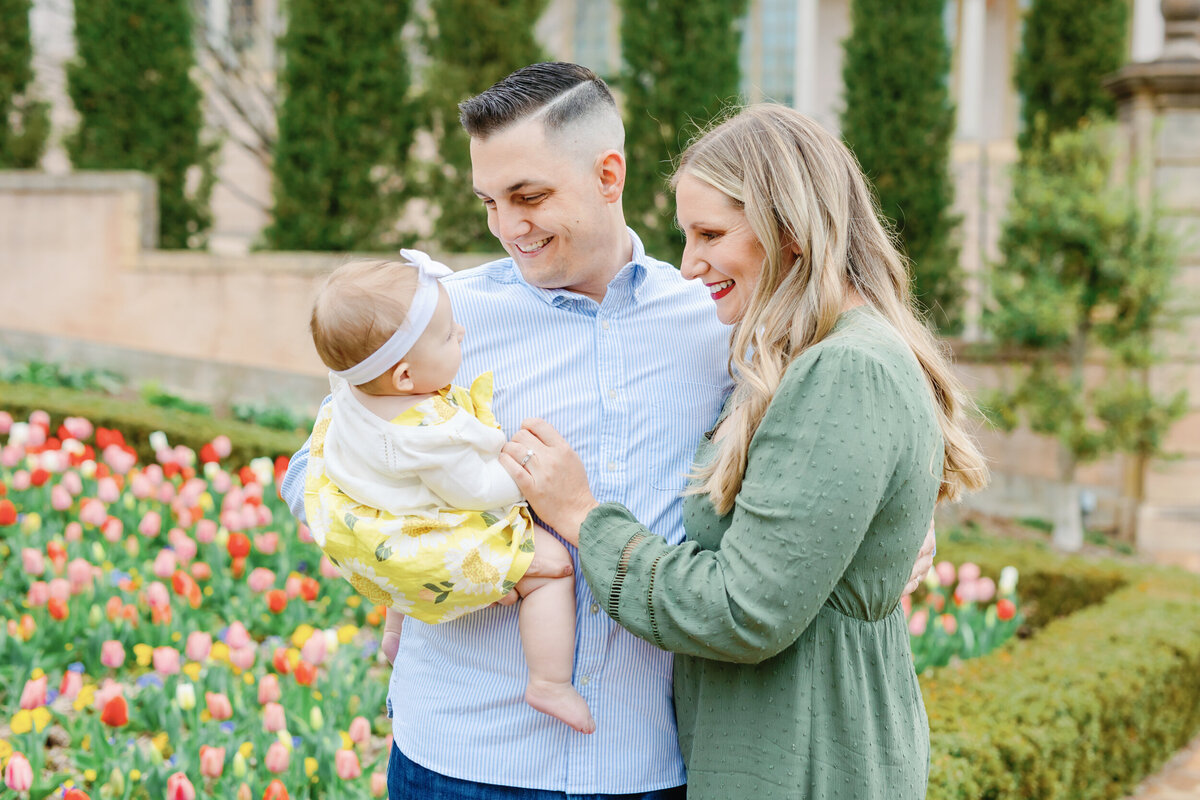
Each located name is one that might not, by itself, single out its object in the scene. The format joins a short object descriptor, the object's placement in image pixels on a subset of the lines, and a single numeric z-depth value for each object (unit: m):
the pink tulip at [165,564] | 4.29
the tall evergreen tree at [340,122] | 10.88
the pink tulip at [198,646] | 3.56
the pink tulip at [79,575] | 4.11
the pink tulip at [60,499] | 4.88
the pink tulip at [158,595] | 4.03
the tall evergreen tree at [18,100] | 11.52
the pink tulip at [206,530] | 4.73
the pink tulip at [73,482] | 5.05
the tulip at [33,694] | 3.25
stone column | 9.29
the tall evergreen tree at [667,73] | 10.79
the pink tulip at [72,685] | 3.49
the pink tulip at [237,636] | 3.66
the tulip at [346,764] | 2.98
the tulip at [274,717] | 3.21
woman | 1.70
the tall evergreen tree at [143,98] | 11.26
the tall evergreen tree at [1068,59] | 11.65
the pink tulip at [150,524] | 4.82
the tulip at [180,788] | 2.76
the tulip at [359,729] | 3.24
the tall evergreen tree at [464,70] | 10.77
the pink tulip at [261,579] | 4.23
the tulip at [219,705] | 3.32
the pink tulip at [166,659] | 3.52
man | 1.99
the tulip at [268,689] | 3.38
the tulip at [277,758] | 3.01
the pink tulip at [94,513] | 4.65
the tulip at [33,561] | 4.24
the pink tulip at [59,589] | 3.94
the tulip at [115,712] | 3.23
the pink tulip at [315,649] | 3.59
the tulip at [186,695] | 3.35
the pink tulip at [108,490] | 4.95
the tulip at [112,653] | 3.63
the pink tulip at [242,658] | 3.62
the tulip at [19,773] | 2.81
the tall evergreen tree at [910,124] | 11.04
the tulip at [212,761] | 2.96
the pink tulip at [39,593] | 4.00
